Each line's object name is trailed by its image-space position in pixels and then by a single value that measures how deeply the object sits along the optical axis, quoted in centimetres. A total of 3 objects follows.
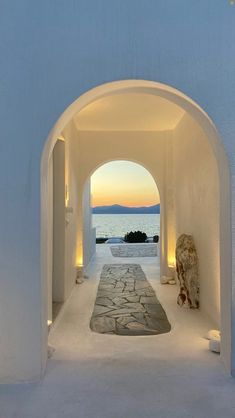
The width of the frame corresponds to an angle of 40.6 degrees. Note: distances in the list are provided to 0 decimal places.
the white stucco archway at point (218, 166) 315
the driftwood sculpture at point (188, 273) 562
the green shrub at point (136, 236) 1912
